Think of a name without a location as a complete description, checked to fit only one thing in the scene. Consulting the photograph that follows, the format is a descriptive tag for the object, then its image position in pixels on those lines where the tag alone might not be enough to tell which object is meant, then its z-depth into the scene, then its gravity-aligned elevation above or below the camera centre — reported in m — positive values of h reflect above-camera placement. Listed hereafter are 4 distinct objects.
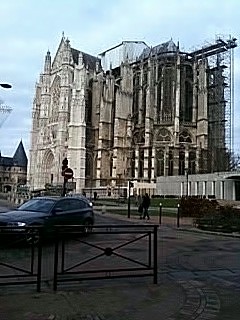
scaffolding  48.47 +14.72
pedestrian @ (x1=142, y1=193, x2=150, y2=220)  19.43 -1.52
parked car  9.25 -1.11
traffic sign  14.33 +0.36
